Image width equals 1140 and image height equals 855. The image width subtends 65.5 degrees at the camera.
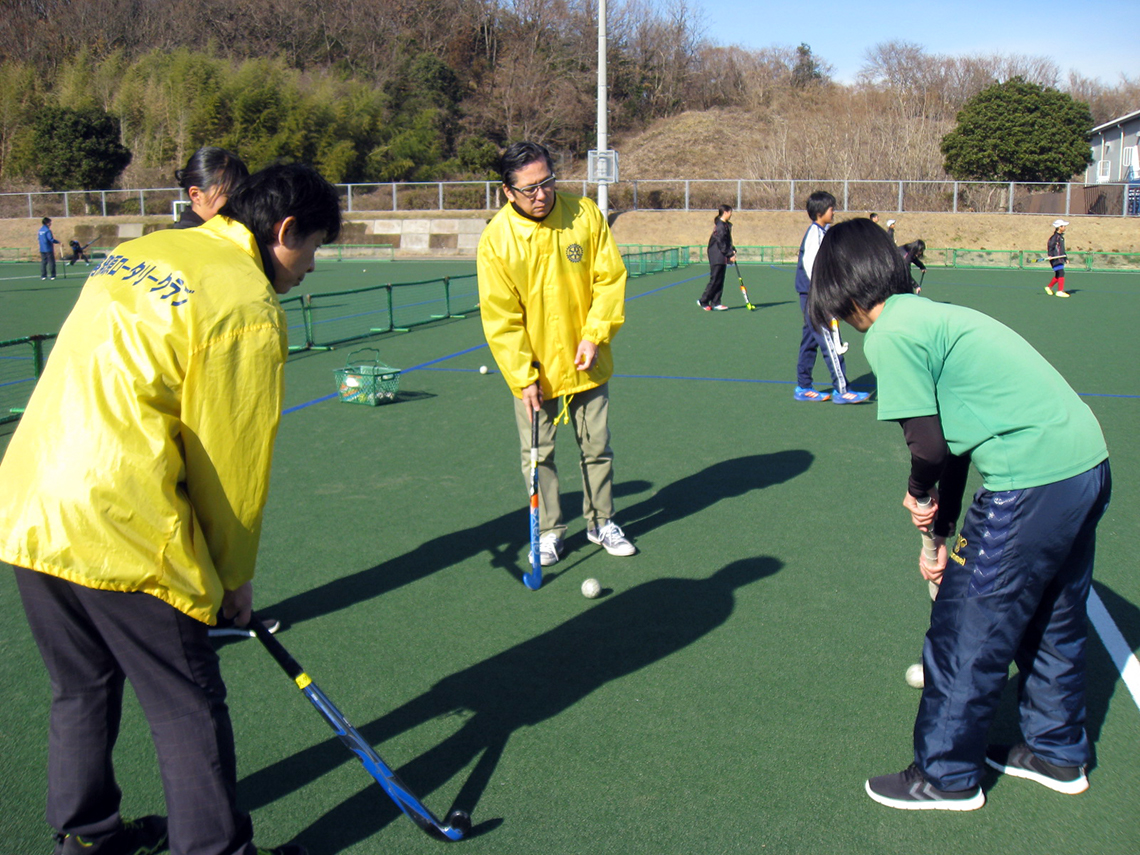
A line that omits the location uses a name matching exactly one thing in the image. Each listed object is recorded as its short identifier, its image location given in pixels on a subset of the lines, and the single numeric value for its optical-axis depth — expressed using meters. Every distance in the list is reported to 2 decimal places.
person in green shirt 2.53
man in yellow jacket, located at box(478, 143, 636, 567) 4.44
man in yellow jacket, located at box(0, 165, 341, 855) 1.98
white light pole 26.02
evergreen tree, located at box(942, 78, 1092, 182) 34.81
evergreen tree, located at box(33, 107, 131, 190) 42.72
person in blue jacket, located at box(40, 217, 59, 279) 24.66
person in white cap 19.44
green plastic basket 8.45
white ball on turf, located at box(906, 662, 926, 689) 3.48
